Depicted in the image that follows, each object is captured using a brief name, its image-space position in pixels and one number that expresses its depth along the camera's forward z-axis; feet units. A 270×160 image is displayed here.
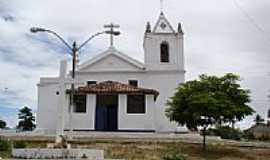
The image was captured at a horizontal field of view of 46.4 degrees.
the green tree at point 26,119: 103.98
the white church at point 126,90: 77.12
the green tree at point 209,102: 55.56
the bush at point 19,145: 45.33
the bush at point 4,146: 45.68
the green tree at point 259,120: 188.17
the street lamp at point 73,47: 53.34
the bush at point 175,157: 38.59
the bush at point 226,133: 88.19
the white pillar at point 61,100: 38.10
